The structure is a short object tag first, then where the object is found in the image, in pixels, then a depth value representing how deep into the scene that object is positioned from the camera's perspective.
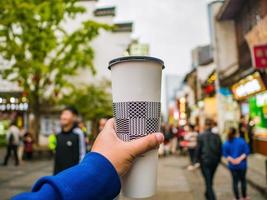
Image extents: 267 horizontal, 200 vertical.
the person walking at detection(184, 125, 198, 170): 14.24
